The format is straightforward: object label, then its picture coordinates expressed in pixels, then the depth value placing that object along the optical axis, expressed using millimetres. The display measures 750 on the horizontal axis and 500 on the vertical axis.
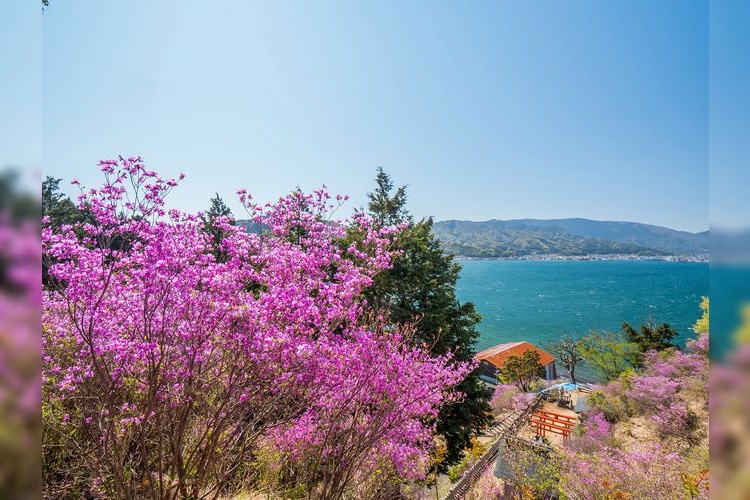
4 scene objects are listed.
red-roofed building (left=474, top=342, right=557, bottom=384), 32375
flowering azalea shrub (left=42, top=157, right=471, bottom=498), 2957
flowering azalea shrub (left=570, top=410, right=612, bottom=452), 11734
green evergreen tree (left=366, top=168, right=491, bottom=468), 9758
